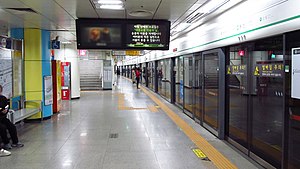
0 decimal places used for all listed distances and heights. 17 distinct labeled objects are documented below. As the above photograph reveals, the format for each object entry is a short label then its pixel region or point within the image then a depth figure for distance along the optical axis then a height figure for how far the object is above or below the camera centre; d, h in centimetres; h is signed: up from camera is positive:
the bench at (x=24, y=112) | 586 -96
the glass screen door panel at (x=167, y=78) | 1250 -21
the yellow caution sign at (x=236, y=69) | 488 +8
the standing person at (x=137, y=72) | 2006 +13
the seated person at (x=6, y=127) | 519 -102
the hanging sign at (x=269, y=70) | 369 +5
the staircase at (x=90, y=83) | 1961 -65
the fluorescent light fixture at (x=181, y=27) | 754 +136
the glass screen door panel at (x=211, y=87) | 643 -33
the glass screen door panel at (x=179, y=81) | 1007 -30
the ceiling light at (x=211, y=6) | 500 +130
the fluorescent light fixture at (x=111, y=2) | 486 +127
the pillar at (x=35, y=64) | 785 +29
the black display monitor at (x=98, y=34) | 599 +86
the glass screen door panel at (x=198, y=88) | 731 -40
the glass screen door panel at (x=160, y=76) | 1445 -12
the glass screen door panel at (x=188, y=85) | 863 -36
